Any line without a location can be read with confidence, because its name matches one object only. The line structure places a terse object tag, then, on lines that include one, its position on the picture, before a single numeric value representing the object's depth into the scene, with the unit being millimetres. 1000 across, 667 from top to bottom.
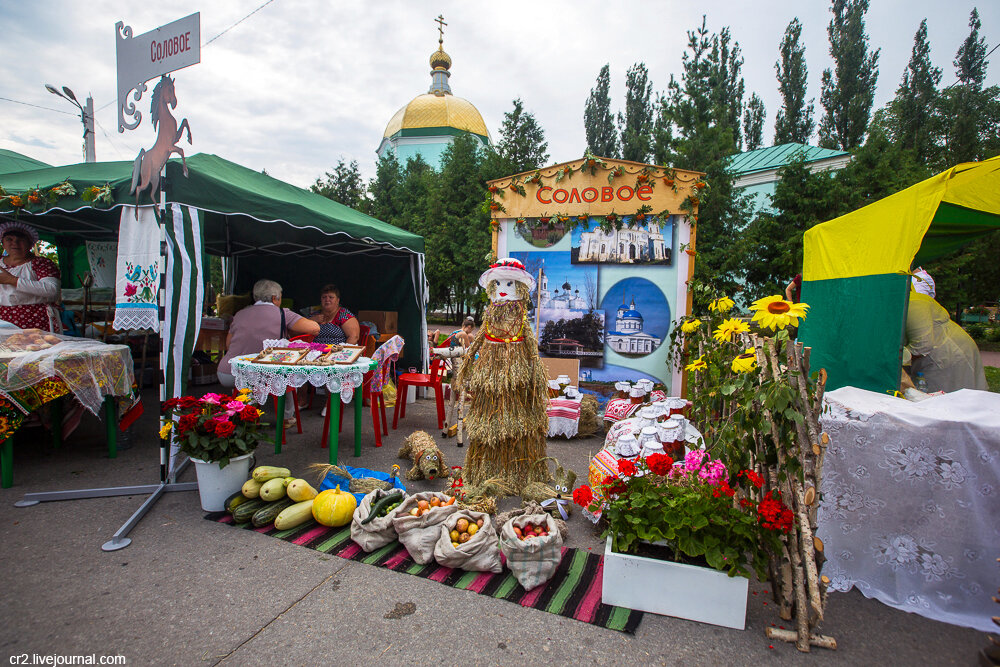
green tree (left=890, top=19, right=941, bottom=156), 17516
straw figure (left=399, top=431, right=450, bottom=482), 4121
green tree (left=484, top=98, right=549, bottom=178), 15773
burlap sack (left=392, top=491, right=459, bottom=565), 2883
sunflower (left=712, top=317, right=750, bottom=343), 3272
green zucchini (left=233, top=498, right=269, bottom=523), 3300
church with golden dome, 28094
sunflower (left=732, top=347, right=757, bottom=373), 2672
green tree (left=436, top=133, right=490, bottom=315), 16359
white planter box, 2332
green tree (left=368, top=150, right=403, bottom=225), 22547
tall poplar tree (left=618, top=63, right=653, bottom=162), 22578
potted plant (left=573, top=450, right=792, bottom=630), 2330
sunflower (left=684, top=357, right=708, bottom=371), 3969
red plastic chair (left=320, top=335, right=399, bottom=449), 5125
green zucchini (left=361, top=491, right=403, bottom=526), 3109
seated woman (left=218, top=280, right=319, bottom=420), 5117
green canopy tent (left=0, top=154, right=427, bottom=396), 4008
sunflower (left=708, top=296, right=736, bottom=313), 4160
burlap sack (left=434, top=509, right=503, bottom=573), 2736
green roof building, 15891
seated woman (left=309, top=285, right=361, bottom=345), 6281
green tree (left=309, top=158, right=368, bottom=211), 26156
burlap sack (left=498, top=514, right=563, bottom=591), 2646
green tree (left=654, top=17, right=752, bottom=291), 11633
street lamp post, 9523
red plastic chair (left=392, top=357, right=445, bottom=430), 5812
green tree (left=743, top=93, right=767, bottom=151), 24812
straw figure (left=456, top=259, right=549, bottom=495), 3646
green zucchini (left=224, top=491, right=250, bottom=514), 3408
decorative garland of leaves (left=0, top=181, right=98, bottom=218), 4414
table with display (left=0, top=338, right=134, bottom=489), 3646
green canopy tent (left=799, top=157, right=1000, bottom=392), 3070
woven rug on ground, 2451
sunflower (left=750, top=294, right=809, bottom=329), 2648
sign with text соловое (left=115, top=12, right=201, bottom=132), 3631
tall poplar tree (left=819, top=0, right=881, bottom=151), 18984
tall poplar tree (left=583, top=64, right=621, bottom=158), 26328
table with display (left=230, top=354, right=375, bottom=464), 4156
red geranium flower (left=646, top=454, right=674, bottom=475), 2646
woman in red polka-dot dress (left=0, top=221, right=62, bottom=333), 4664
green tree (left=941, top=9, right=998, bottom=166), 15969
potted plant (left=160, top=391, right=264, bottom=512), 3371
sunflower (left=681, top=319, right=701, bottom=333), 5318
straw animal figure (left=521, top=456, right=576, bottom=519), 3490
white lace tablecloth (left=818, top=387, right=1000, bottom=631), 2328
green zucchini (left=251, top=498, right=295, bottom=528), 3260
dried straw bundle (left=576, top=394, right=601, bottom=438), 5762
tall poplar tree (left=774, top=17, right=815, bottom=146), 22562
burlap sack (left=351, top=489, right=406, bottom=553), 3000
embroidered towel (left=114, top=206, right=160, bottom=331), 3891
